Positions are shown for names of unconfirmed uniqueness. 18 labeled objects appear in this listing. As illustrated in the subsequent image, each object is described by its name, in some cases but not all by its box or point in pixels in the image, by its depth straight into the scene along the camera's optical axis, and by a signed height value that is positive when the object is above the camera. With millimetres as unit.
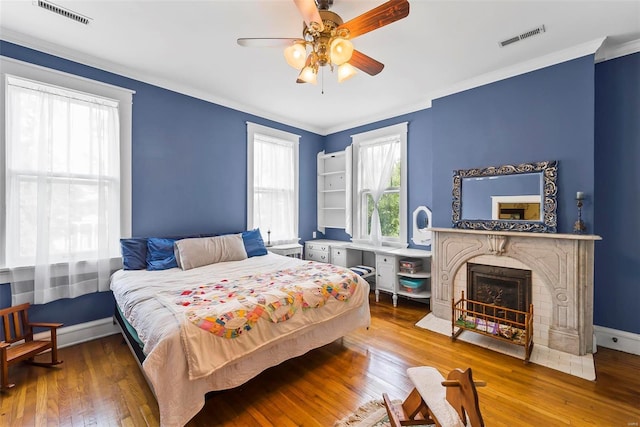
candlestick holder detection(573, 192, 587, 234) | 2550 -89
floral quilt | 1801 -651
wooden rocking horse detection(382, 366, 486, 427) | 1080 -826
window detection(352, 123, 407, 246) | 4230 +421
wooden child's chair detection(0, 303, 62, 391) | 2043 -1086
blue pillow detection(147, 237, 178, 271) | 2930 -480
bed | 1601 -758
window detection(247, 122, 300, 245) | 4277 +458
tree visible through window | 4332 +60
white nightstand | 4383 -620
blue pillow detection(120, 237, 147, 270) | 2886 -459
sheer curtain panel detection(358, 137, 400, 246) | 4371 +708
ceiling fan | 1639 +1168
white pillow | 3043 -461
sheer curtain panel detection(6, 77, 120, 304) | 2490 +201
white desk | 3734 -769
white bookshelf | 5031 +399
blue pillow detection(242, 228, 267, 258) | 3670 -441
